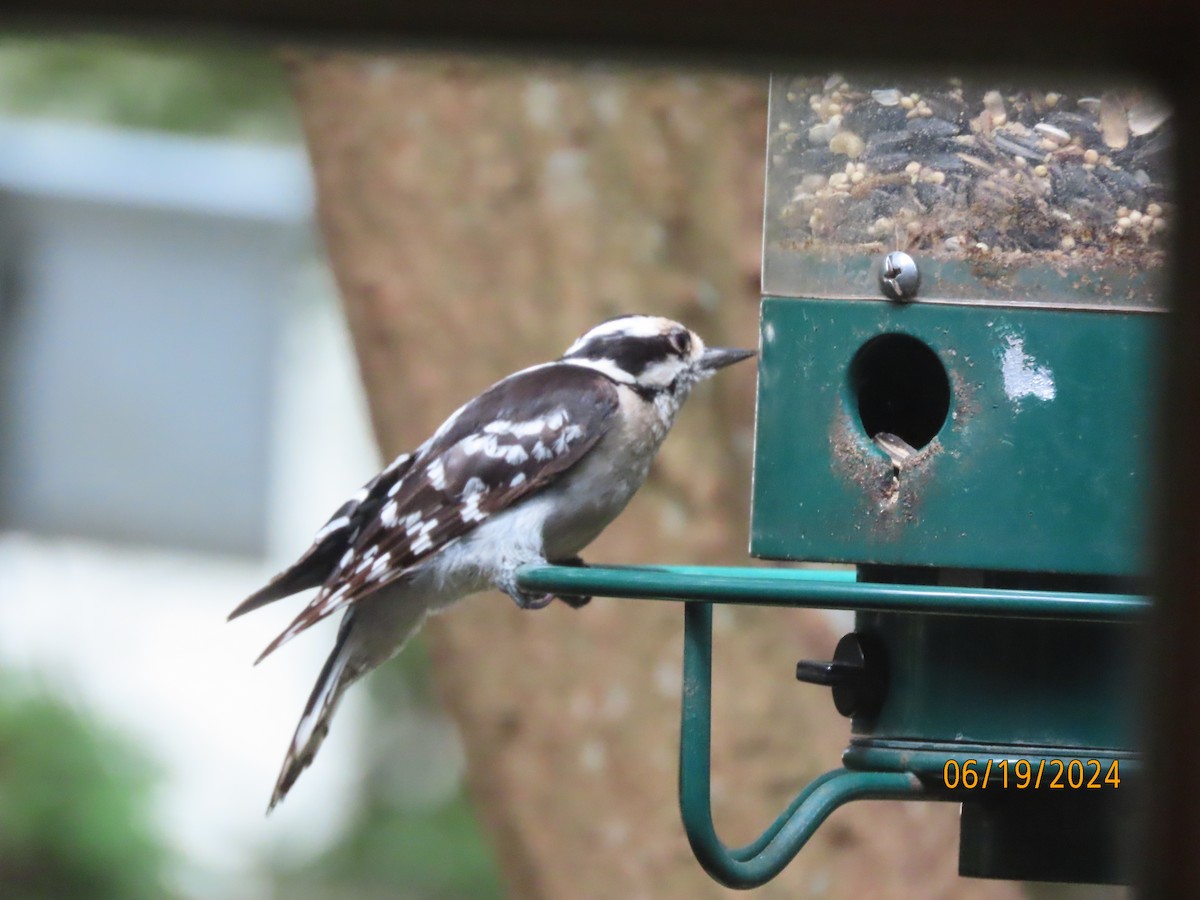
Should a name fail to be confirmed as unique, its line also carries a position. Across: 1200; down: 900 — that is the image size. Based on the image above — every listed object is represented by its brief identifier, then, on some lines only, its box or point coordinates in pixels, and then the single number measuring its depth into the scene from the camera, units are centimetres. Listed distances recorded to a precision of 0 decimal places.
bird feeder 564
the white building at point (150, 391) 1348
